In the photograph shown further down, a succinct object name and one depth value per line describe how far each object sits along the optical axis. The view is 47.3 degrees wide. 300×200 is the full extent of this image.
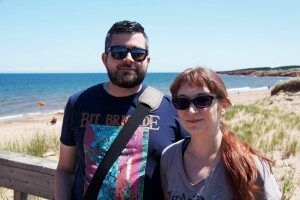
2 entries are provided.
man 2.07
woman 1.72
